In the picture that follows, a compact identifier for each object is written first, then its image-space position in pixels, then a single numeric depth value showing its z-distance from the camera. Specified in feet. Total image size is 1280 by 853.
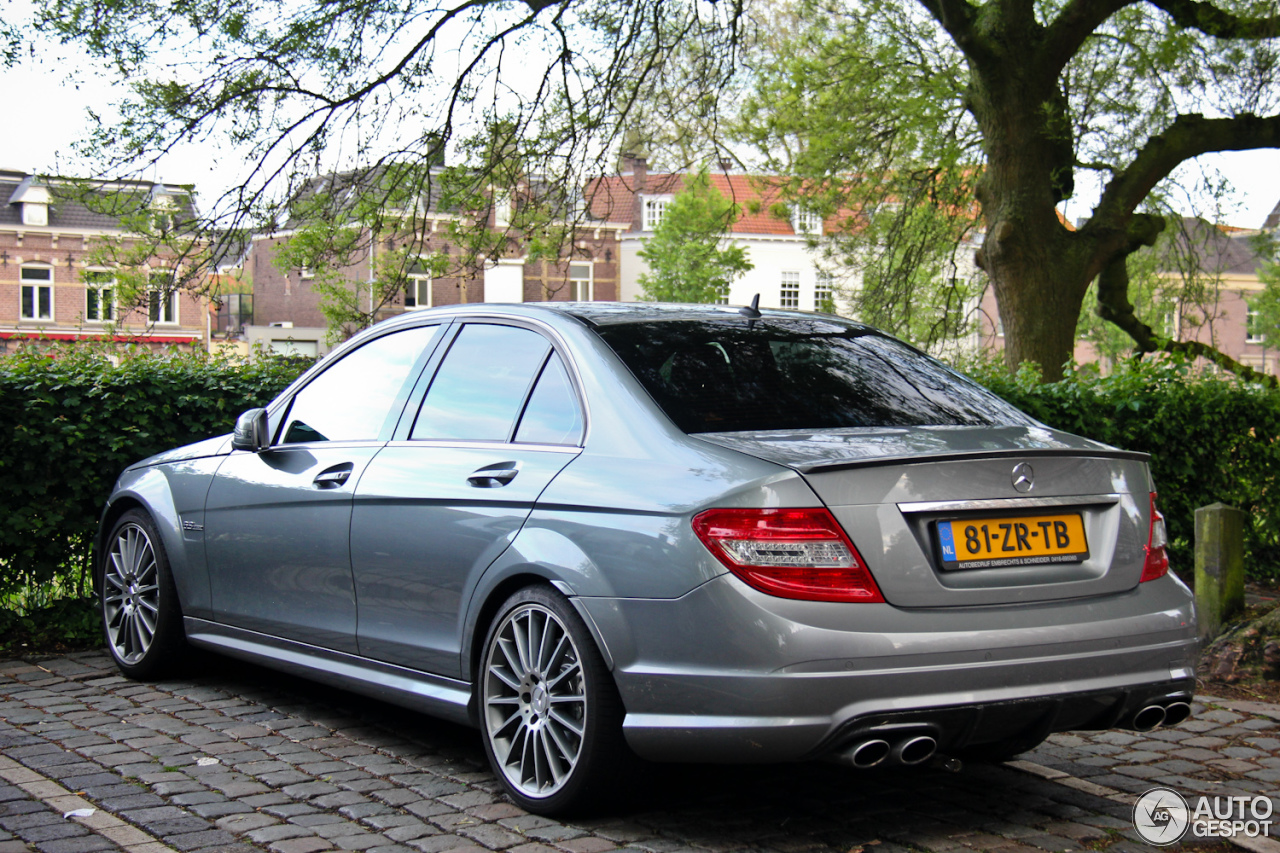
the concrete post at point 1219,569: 22.80
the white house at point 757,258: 221.87
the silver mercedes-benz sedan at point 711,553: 11.13
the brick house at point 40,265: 181.47
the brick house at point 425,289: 200.85
